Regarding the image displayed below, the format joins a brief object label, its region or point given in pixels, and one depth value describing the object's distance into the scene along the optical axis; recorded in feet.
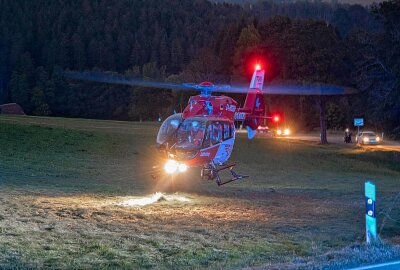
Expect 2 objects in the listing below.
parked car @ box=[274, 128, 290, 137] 204.47
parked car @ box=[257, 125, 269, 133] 227.36
